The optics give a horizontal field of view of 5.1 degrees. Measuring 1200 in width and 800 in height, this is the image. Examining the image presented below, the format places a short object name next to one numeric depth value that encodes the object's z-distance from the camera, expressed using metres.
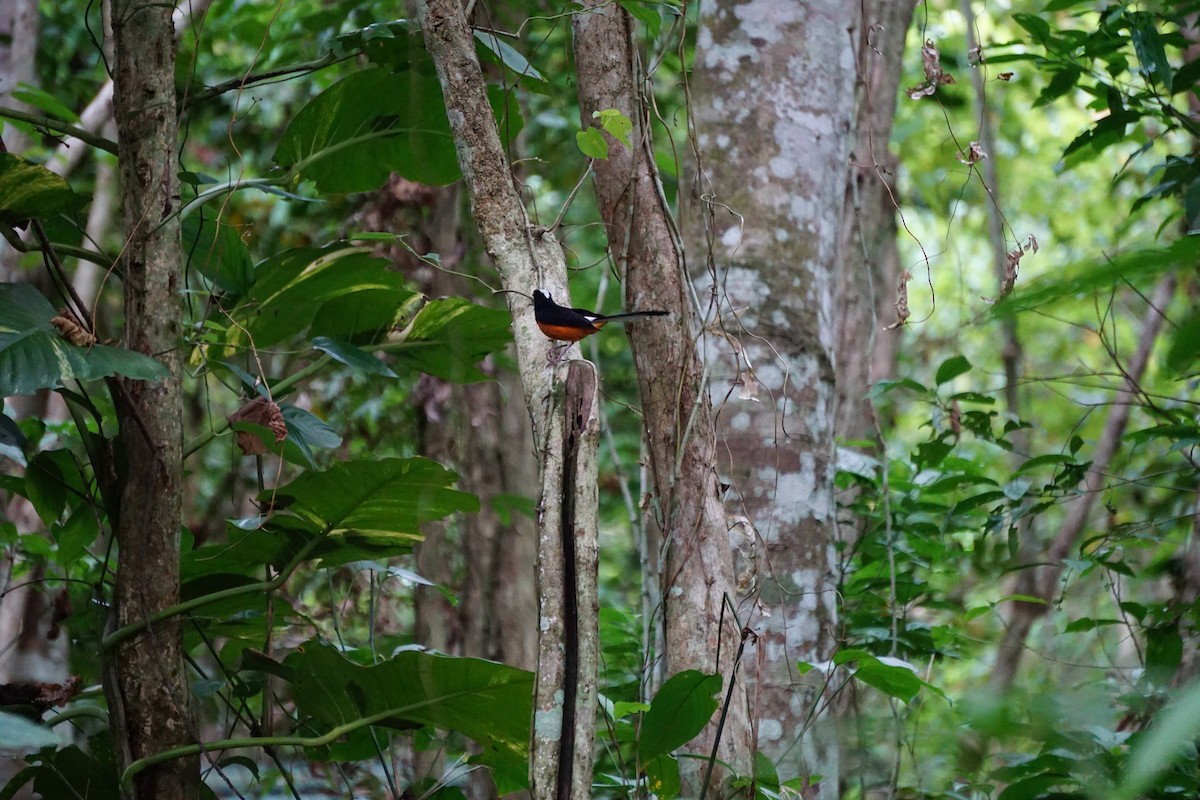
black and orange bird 20.44
